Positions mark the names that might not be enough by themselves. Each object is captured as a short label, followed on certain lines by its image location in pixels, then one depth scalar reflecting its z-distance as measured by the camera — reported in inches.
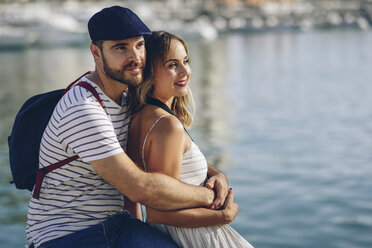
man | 104.9
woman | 108.9
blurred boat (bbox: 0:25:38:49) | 1894.7
